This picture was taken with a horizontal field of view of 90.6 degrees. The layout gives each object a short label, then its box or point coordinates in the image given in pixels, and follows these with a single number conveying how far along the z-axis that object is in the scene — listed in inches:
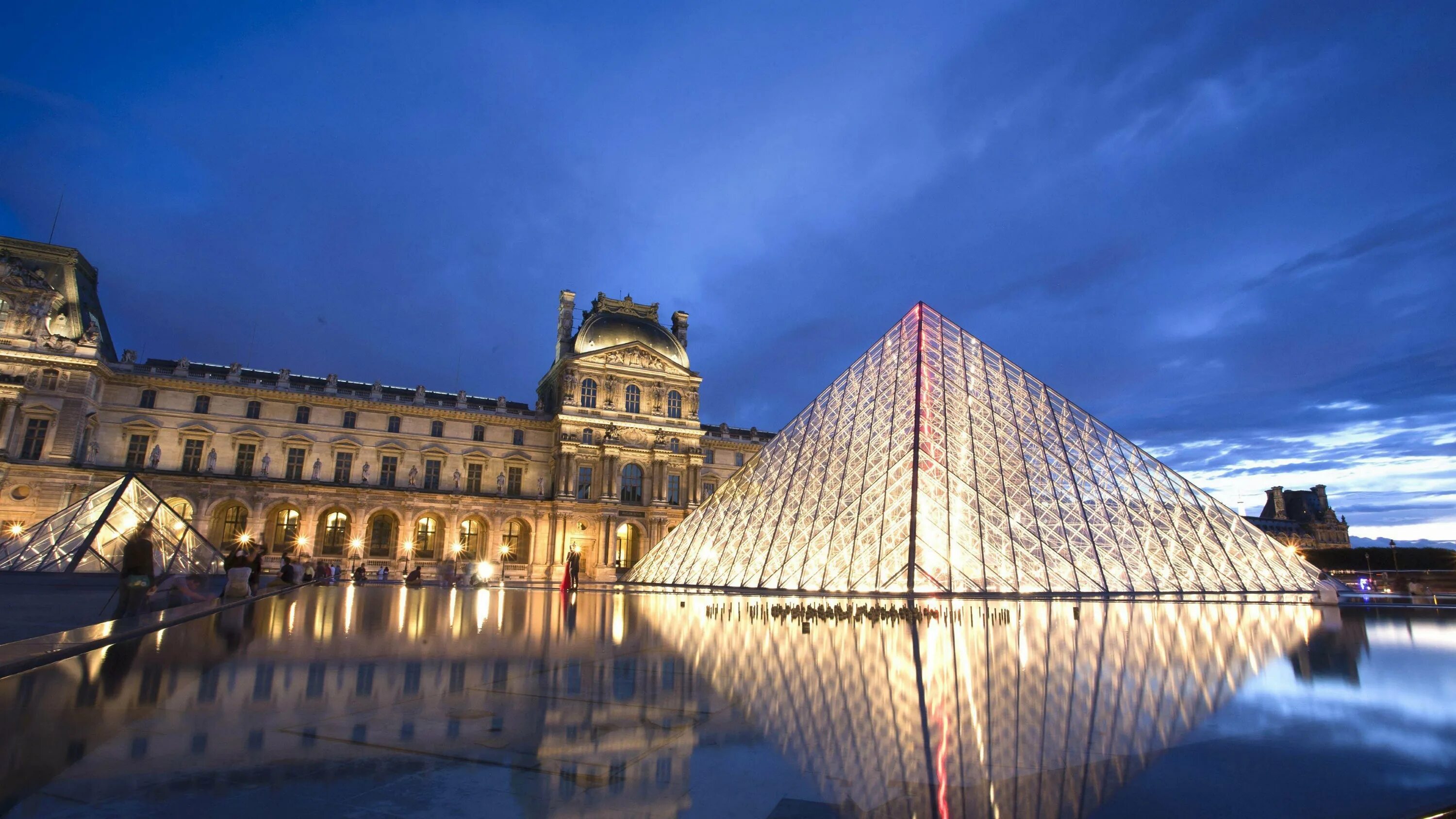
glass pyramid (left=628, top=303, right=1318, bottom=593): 708.7
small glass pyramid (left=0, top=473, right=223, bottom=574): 701.3
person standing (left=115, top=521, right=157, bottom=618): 362.9
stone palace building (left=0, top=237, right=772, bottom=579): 1306.6
